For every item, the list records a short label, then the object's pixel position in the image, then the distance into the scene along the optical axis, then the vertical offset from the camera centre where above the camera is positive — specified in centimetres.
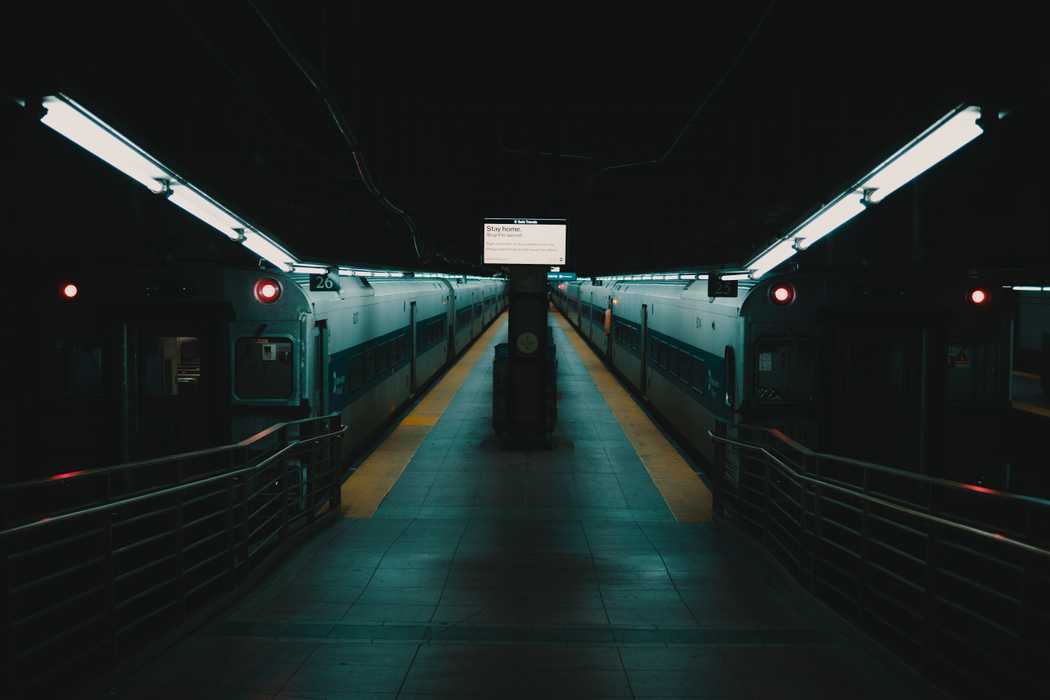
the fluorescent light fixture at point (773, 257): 909 +60
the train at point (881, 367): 949 -59
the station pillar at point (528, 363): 1284 -77
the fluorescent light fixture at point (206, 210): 748 +90
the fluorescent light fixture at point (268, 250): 873 +61
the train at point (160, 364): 905 -60
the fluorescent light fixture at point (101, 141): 552 +115
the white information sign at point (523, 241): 1257 +100
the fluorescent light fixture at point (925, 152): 551 +113
